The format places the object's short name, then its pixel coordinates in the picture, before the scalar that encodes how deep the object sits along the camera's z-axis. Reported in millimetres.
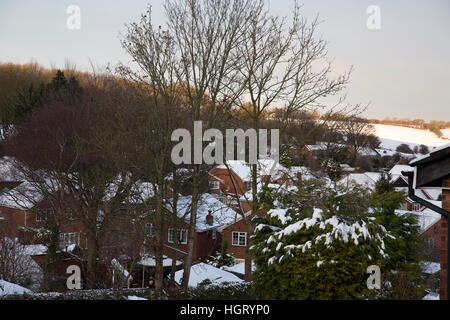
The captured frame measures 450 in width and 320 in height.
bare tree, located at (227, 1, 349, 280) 13266
